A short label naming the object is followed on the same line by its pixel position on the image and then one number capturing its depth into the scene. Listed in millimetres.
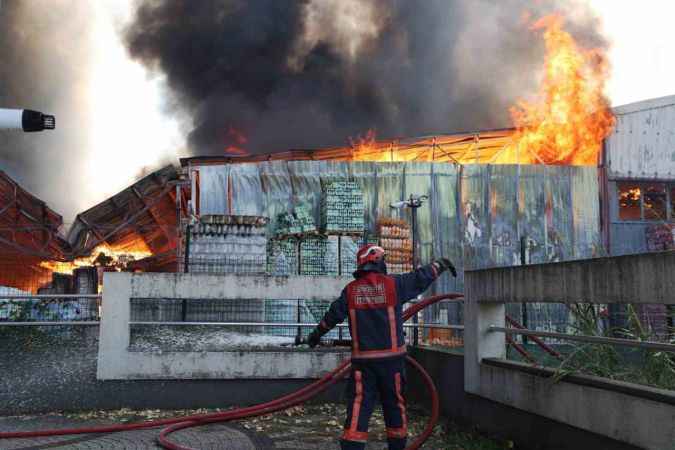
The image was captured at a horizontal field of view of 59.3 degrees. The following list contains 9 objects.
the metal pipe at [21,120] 6023
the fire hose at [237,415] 5848
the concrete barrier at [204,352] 7371
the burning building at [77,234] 18828
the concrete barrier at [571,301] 3729
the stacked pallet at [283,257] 17547
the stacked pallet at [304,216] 18641
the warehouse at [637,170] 21328
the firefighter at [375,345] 4598
